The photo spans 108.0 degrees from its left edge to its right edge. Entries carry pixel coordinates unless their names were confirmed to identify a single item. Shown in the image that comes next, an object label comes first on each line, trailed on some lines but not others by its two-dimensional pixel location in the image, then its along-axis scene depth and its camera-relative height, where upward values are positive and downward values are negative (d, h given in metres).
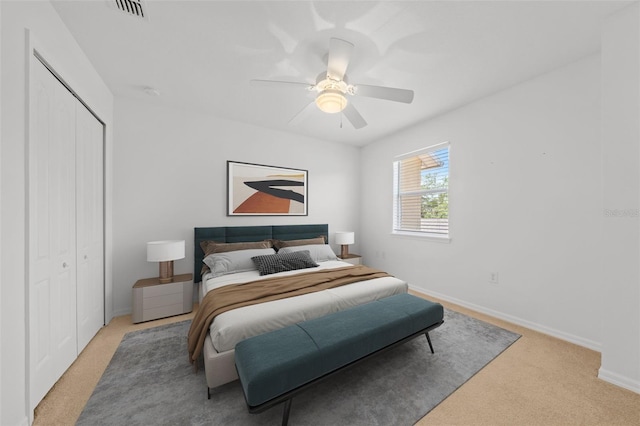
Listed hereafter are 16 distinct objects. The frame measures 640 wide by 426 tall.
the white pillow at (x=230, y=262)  2.89 -0.65
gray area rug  1.46 -1.30
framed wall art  3.64 +0.35
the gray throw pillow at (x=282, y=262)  2.94 -0.68
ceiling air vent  1.60 +1.45
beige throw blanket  1.87 -0.76
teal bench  1.31 -0.90
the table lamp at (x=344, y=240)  4.25 -0.53
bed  1.65 -0.79
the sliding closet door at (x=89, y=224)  2.14 -0.14
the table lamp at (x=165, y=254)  2.70 -0.51
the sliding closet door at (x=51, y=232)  1.51 -0.16
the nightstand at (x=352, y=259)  4.31 -0.88
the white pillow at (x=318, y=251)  3.53 -0.63
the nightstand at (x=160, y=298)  2.70 -1.06
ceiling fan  1.88 +1.06
